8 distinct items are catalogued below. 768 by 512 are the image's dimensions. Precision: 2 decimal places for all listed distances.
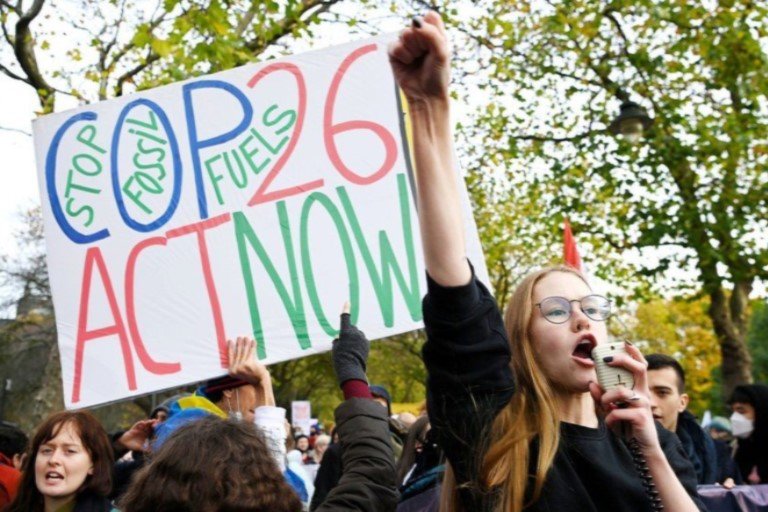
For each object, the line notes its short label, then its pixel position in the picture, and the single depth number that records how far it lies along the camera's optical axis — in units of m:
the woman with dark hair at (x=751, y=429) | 6.05
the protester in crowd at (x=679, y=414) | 4.61
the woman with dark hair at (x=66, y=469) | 3.58
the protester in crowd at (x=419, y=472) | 3.36
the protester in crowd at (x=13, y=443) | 5.00
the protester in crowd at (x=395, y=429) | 5.94
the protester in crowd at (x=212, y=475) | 1.69
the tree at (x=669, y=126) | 12.93
